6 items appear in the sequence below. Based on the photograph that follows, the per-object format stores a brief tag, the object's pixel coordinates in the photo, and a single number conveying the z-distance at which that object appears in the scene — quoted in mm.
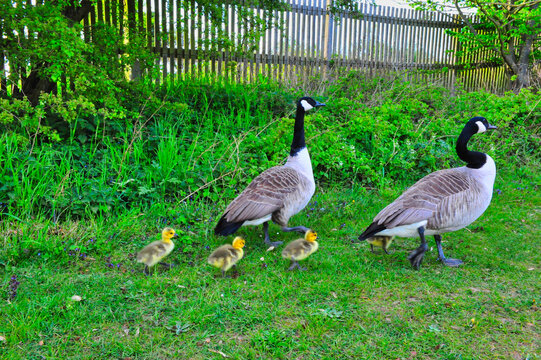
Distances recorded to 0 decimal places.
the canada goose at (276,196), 4812
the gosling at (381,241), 4820
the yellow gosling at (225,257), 4277
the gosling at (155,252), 4258
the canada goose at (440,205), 4473
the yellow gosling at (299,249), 4480
